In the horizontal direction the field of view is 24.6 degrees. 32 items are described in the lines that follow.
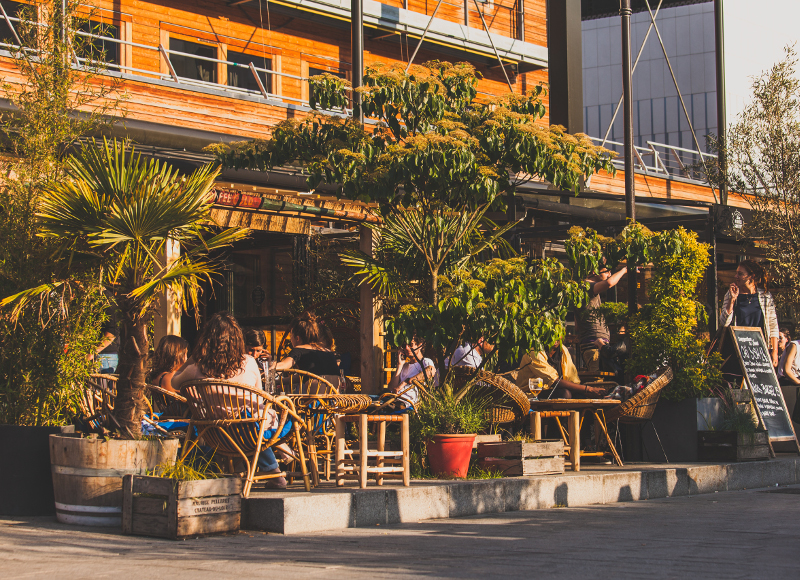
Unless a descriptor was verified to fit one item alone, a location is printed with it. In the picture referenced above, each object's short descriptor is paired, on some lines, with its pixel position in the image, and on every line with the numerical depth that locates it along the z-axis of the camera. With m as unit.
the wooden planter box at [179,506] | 10.71
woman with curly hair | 12.87
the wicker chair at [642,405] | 17.14
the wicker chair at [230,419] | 12.03
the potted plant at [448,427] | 14.69
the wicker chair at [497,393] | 15.74
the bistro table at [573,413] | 15.93
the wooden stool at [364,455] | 13.18
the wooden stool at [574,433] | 16.13
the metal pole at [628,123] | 24.51
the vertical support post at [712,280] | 20.83
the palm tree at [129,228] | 11.80
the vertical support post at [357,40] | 21.25
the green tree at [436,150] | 15.55
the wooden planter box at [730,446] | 17.83
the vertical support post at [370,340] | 20.66
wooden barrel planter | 11.48
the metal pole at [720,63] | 37.15
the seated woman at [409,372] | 17.30
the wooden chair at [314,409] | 13.94
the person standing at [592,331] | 23.11
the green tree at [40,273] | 12.41
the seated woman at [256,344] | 17.98
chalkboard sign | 19.14
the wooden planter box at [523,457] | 15.06
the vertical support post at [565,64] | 35.69
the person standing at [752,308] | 20.12
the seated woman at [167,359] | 15.94
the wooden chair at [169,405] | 13.38
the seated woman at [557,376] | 18.23
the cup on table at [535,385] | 17.45
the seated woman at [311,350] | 18.27
